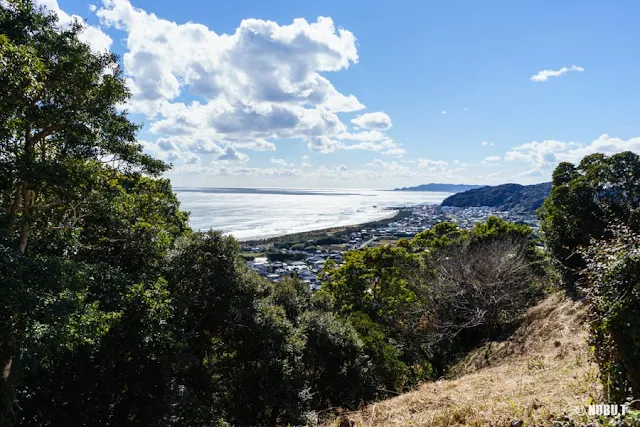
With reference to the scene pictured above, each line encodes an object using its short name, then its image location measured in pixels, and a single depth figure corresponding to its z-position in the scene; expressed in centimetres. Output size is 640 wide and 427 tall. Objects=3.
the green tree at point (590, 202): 1390
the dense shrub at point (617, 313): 322
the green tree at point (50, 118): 604
